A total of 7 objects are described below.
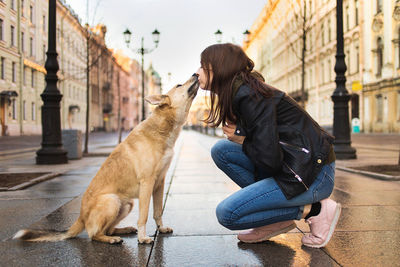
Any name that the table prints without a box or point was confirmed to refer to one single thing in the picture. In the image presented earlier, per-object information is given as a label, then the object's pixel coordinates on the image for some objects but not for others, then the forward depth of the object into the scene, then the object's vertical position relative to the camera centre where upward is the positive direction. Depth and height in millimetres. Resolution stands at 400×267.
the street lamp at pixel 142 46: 23016 +5670
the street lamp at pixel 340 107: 11195 +761
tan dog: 3342 -348
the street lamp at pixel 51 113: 10391 +533
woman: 2922 -133
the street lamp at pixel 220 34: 25562 +6545
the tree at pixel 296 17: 17766 +5431
